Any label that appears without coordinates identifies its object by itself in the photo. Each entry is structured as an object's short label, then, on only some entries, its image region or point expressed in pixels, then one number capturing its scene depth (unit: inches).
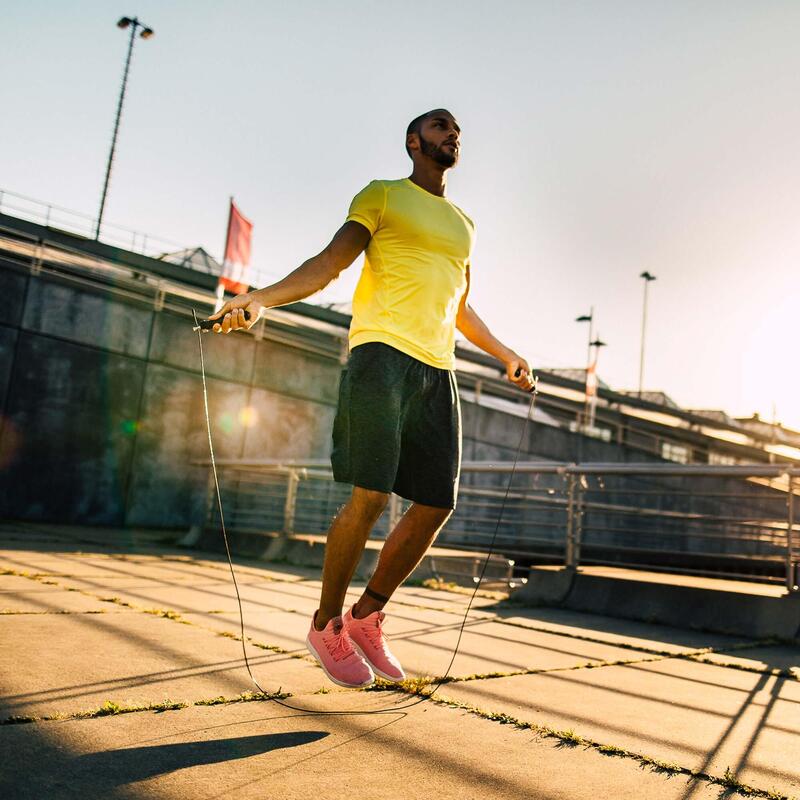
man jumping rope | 95.0
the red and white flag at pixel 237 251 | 601.3
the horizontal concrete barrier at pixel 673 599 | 180.2
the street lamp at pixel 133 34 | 953.2
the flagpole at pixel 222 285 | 516.7
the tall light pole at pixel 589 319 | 1411.2
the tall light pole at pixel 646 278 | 1722.4
